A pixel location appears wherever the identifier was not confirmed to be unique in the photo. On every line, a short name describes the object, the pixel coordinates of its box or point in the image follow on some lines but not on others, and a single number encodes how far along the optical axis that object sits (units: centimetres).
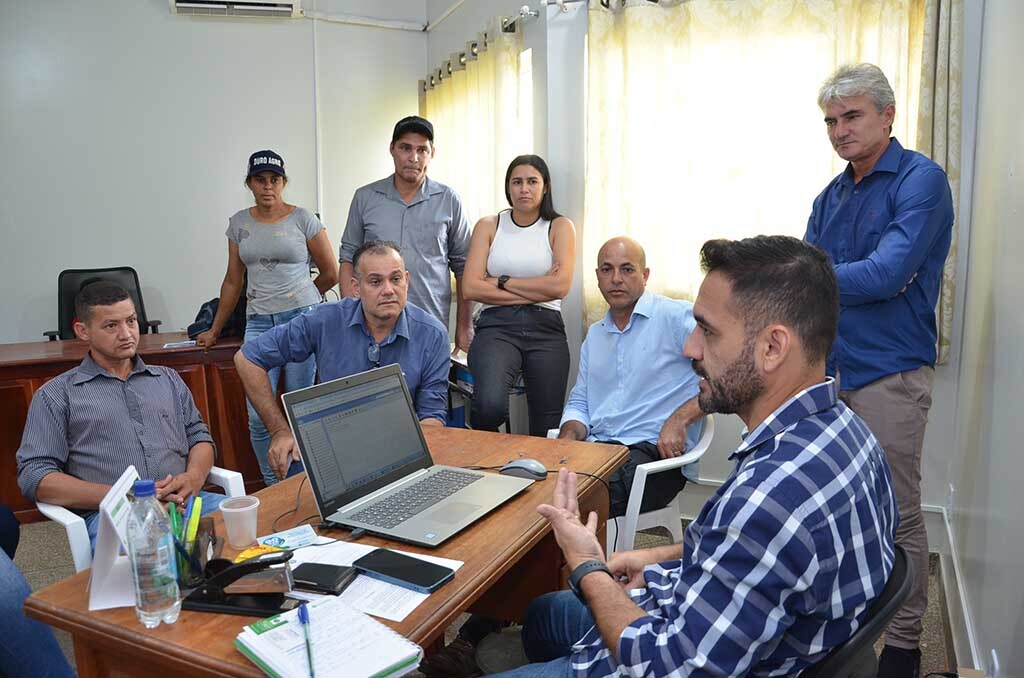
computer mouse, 179
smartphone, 125
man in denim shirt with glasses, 241
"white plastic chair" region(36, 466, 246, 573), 191
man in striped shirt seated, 208
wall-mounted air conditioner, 500
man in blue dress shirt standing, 196
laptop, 150
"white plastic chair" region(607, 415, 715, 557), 233
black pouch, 123
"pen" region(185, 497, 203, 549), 128
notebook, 101
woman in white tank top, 310
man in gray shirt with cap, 331
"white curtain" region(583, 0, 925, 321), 298
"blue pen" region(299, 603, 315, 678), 103
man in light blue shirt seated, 269
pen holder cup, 127
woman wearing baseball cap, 338
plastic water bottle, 116
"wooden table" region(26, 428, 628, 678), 111
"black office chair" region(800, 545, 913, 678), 99
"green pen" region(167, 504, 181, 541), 128
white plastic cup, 141
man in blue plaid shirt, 97
